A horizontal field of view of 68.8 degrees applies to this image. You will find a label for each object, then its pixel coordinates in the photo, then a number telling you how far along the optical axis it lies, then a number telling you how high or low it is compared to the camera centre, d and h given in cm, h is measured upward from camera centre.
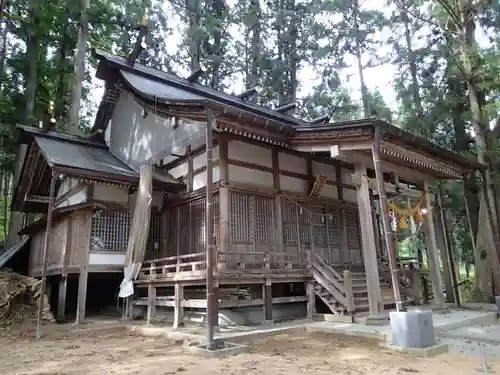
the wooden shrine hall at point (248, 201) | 840 +224
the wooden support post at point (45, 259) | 816 +62
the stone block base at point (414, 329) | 562 -85
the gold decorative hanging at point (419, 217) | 1052 +160
